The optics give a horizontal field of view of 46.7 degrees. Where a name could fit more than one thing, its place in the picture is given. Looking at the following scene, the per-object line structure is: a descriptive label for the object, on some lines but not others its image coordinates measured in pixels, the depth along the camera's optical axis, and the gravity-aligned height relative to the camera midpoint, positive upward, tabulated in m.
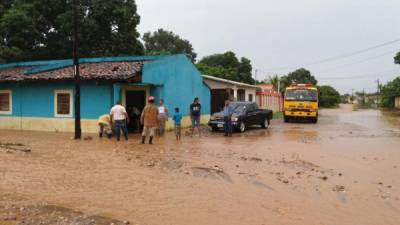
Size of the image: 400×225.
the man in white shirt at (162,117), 19.75 -0.17
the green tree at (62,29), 30.17 +5.75
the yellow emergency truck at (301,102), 30.70 +0.63
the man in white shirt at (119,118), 17.64 -0.18
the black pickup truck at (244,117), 21.95 -0.26
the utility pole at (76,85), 17.75 +1.12
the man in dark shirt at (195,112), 20.50 +0.03
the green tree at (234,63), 66.38 +7.19
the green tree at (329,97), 83.62 +2.58
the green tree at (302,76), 101.69 +7.88
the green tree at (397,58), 57.25 +6.46
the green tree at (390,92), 70.06 +2.94
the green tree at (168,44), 73.31 +11.07
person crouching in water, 18.88 -0.47
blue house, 20.59 +1.18
